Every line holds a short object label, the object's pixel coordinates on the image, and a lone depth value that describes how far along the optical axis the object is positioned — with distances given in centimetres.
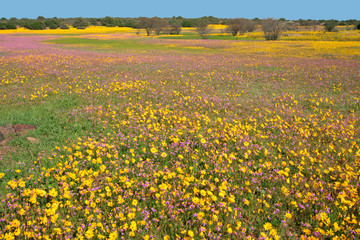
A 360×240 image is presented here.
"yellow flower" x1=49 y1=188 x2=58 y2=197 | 374
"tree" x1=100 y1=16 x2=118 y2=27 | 11228
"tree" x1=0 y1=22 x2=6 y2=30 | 8294
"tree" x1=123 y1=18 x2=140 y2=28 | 10862
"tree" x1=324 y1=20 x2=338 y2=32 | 6846
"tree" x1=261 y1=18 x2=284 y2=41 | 5818
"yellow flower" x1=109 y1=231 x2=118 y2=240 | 306
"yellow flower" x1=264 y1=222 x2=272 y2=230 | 334
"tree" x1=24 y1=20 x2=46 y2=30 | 8791
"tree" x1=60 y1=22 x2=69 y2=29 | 9544
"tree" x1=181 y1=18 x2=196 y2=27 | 11147
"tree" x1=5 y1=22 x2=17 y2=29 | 8412
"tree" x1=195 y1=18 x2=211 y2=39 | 6881
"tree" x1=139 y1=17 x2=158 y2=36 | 7719
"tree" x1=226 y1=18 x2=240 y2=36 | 7469
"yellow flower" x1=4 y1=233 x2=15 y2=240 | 300
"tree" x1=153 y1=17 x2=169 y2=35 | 7781
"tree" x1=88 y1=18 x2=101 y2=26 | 11359
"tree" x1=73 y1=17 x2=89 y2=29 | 10100
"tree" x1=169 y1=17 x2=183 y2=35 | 8175
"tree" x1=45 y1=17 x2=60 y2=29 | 9399
